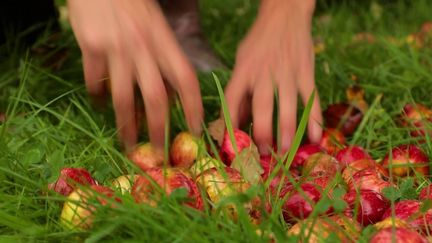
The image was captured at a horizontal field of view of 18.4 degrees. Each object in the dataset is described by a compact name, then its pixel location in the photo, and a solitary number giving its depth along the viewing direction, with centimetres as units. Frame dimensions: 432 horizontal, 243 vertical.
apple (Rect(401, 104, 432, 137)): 138
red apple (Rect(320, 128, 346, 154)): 137
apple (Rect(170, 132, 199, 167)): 133
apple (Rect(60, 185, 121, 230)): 115
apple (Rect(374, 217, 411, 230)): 115
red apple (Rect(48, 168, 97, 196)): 122
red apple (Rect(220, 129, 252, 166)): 133
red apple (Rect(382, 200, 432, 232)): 116
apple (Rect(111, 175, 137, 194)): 123
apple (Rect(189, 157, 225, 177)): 124
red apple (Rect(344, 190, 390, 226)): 120
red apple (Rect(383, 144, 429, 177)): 132
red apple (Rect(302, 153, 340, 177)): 130
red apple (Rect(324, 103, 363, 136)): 145
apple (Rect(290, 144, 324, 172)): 134
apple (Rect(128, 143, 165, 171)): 132
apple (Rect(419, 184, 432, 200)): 122
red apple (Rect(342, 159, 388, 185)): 128
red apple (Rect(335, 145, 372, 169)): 131
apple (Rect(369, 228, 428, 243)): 111
